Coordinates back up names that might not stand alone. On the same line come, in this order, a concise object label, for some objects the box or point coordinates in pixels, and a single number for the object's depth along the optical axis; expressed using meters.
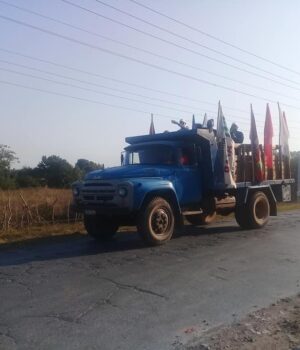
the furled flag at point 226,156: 12.50
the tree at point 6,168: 43.94
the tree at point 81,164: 53.92
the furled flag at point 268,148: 14.41
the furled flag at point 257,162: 13.70
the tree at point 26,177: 46.10
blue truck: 10.22
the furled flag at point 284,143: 15.35
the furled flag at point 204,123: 13.29
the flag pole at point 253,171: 13.67
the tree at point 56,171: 47.81
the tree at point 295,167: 20.86
